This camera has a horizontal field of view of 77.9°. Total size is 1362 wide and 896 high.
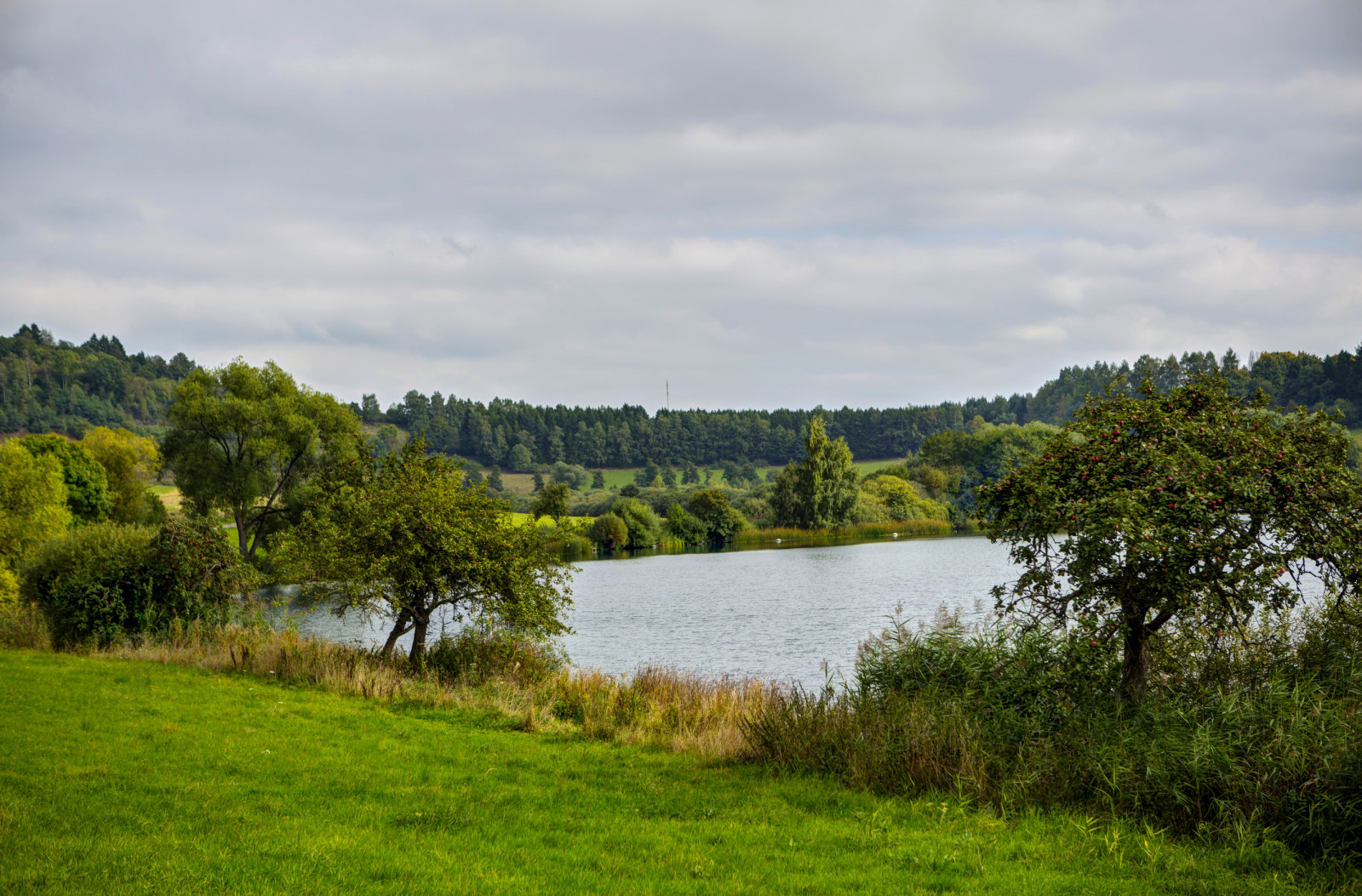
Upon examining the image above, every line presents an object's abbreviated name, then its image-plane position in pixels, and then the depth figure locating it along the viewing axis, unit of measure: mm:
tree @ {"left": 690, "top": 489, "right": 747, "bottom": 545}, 85688
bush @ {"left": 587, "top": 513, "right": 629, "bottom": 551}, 79750
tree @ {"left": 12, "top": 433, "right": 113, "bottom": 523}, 54156
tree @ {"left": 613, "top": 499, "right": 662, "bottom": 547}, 81062
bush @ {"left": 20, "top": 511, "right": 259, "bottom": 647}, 23812
